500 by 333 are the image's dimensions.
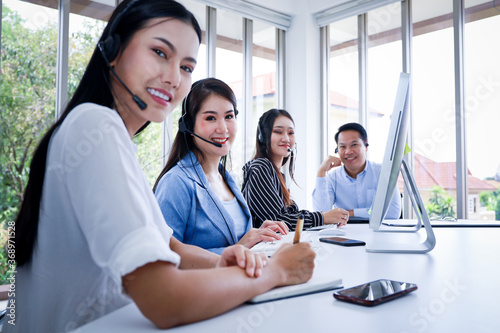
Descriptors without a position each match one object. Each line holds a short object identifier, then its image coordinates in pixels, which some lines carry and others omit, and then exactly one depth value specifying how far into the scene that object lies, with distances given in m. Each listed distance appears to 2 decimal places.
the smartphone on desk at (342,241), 1.48
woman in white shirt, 0.60
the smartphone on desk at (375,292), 0.73
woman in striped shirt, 2.22
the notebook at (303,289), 0.74
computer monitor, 1.21
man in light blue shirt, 3.40
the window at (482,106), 3.61
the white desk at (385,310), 0.63
